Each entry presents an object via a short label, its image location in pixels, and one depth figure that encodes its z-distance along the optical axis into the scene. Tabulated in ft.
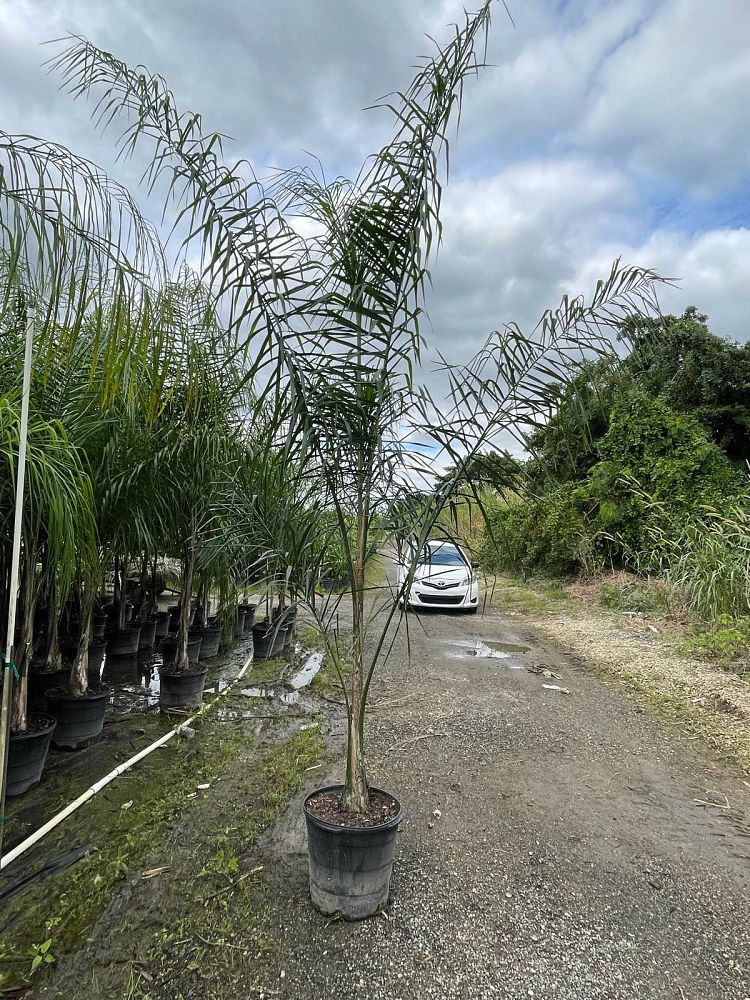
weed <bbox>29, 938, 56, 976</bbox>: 6.48
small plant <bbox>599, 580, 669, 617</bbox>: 27.32
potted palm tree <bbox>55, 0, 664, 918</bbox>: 7.21
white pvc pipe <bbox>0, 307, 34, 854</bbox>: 6.93
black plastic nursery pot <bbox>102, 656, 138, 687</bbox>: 17.99
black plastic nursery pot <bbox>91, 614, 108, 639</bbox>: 19.78
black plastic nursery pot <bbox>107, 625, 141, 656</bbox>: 19.48
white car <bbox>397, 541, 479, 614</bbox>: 32.53
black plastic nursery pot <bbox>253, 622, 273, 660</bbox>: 20.88
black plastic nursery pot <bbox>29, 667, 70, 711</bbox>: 13.48
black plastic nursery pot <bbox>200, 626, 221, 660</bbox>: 20.40
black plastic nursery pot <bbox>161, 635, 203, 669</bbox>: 17.61
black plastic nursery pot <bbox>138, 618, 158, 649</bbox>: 20.80
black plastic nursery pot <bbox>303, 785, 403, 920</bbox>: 7.36
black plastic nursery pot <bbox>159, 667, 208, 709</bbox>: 15.05
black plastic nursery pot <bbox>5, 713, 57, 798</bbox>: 10.19
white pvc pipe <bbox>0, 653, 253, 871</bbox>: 8.45
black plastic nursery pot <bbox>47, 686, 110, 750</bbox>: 12.28
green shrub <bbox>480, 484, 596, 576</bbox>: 37.95
